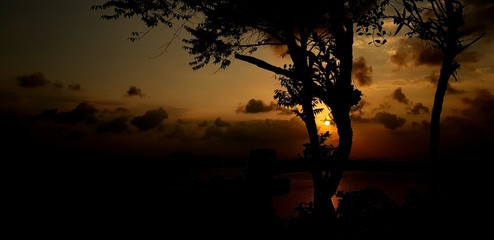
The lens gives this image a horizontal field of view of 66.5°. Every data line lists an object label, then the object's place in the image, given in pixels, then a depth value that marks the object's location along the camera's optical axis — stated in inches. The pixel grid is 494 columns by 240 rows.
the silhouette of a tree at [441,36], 401.7
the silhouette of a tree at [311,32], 410.6
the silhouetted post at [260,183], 205.8
